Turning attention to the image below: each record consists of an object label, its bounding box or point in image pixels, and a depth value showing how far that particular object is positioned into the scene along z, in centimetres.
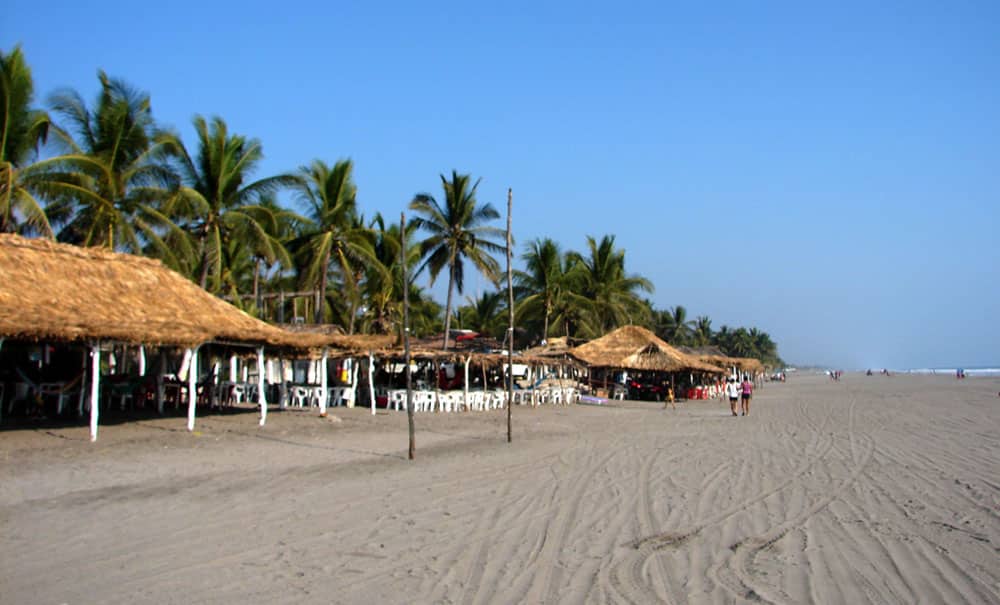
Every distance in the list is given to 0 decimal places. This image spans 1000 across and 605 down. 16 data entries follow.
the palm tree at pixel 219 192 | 2277
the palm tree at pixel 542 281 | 3831
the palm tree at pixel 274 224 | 2410
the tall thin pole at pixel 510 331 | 1427
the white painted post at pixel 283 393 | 1955
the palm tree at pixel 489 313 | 4650
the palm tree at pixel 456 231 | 3014
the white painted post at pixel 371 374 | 2014
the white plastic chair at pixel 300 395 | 2169
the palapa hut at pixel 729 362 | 4400
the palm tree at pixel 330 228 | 2647
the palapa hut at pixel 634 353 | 3142
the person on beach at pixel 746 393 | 2345
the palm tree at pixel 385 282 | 3127
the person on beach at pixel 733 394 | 2362
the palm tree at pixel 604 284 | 4156
